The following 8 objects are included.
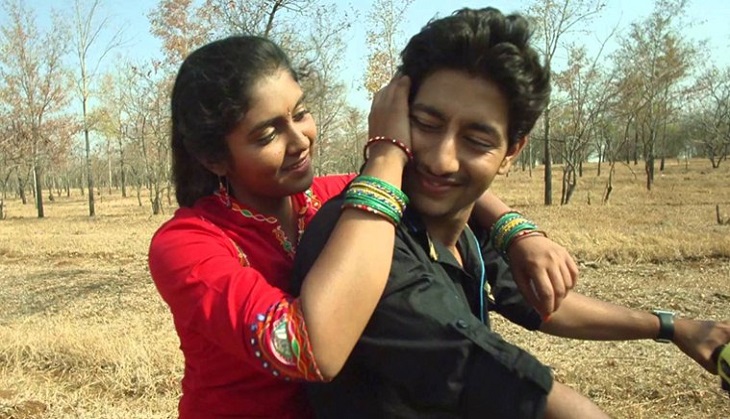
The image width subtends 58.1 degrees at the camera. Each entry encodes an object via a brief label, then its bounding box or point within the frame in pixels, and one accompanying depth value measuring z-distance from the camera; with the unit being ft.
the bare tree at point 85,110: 84.43
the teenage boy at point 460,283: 3.51
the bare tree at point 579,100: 73.61
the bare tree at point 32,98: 83.97
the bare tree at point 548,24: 66.78
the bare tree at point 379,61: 65.36
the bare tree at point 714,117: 110.95
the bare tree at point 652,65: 86.99
